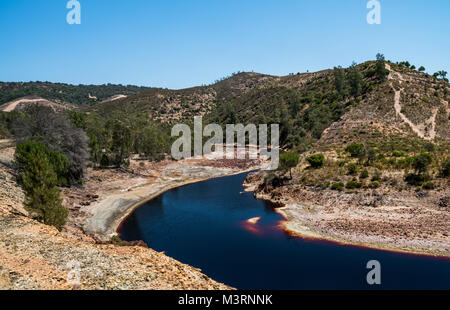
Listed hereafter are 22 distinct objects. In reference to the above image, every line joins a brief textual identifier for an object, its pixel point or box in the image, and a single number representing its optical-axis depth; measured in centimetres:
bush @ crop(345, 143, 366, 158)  5772
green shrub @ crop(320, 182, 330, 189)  5228
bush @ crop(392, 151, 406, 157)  5675
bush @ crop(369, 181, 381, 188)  4834
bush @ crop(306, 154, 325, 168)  5903
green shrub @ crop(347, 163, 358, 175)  5358
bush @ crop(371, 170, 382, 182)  4969
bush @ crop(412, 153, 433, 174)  4684
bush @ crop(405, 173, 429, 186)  4619
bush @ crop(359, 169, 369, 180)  5112
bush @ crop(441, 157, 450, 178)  4504
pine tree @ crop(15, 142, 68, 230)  3020
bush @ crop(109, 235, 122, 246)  3066
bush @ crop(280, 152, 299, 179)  5825
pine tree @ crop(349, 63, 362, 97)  10328
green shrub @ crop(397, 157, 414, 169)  5095
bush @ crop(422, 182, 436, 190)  4462
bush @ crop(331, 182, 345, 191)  5059
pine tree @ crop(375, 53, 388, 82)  10331
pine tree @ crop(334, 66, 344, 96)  11319
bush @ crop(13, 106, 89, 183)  5397
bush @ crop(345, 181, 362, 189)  4956
